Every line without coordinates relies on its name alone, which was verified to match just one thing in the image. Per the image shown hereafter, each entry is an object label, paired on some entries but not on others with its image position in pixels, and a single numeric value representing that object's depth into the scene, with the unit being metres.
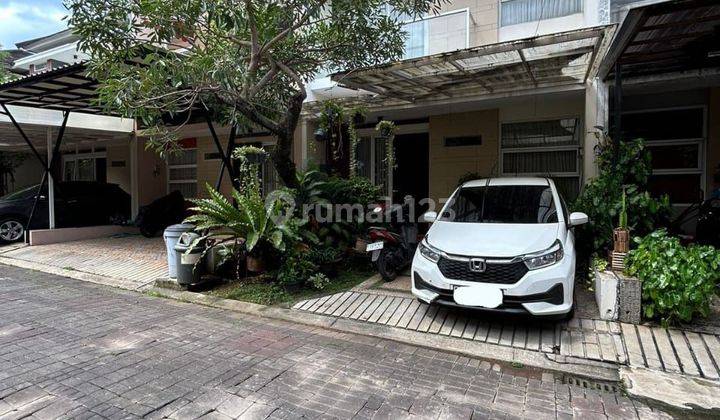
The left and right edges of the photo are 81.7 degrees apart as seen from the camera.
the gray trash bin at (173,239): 6.32
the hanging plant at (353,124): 7.48
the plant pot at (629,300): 4.21
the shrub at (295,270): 5.73
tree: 4.89
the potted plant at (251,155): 6.47
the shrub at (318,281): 5.83
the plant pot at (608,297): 4.31
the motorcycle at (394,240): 6.14
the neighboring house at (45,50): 16.91
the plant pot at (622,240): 4.62
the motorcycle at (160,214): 11.47
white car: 3.98
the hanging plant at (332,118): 7.24
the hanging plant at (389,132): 7.50
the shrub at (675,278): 3.93
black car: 10.41
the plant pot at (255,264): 6.09
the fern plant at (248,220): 5.79
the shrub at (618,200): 5.31
